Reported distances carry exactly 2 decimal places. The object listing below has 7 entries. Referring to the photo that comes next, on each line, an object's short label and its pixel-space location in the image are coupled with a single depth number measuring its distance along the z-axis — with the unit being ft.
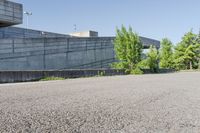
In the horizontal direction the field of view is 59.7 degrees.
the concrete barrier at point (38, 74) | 45.13
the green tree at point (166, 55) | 125.43
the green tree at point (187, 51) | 124.47
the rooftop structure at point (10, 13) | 82.27
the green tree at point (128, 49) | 84.52
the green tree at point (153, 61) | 93.40
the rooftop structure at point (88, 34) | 144.56
